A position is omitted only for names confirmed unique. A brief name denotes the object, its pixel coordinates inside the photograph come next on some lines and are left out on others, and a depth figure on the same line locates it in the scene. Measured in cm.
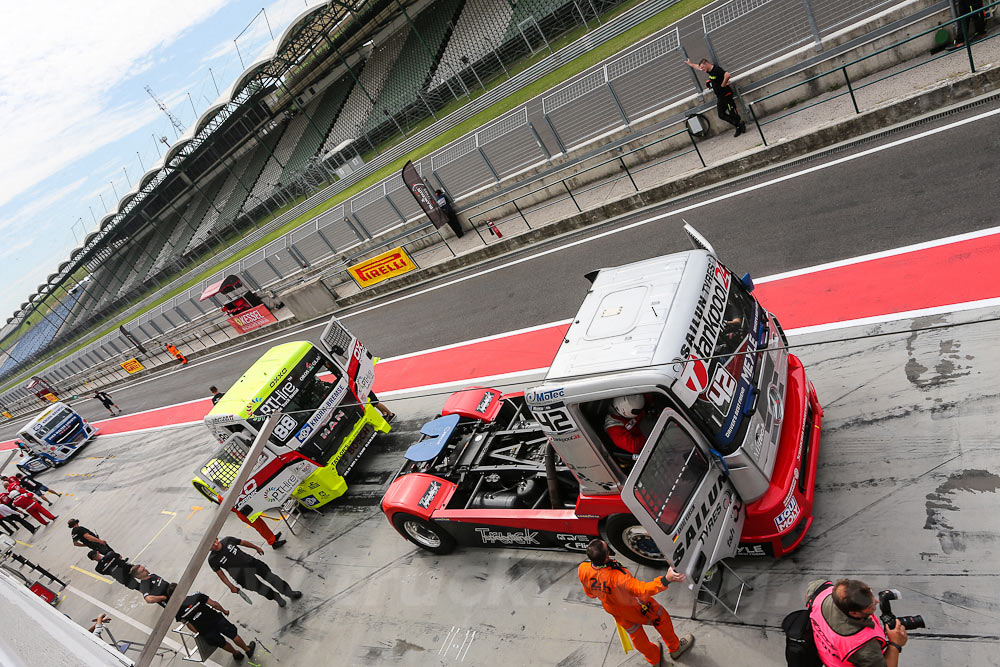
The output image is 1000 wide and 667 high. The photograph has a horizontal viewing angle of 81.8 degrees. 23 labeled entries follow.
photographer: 316
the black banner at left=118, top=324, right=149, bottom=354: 3080
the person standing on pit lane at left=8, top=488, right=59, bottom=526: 1562
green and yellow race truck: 878
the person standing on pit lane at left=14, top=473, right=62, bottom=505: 1717
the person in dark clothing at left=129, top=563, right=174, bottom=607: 741
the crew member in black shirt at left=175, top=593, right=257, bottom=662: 691
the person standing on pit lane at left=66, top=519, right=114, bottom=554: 992
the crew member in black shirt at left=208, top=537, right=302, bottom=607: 734
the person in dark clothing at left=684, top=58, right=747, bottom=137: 1153
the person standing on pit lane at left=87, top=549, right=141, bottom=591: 899
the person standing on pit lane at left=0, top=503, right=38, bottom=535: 1550
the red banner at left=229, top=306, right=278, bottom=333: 2353
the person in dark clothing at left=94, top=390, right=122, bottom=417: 2331
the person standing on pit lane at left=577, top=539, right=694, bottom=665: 429
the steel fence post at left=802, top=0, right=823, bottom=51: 1128
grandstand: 3212
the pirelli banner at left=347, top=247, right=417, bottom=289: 1784
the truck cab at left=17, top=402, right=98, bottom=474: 2050
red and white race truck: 449
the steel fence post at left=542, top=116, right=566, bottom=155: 1457
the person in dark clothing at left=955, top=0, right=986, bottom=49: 949
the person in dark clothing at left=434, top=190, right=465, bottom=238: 1755
